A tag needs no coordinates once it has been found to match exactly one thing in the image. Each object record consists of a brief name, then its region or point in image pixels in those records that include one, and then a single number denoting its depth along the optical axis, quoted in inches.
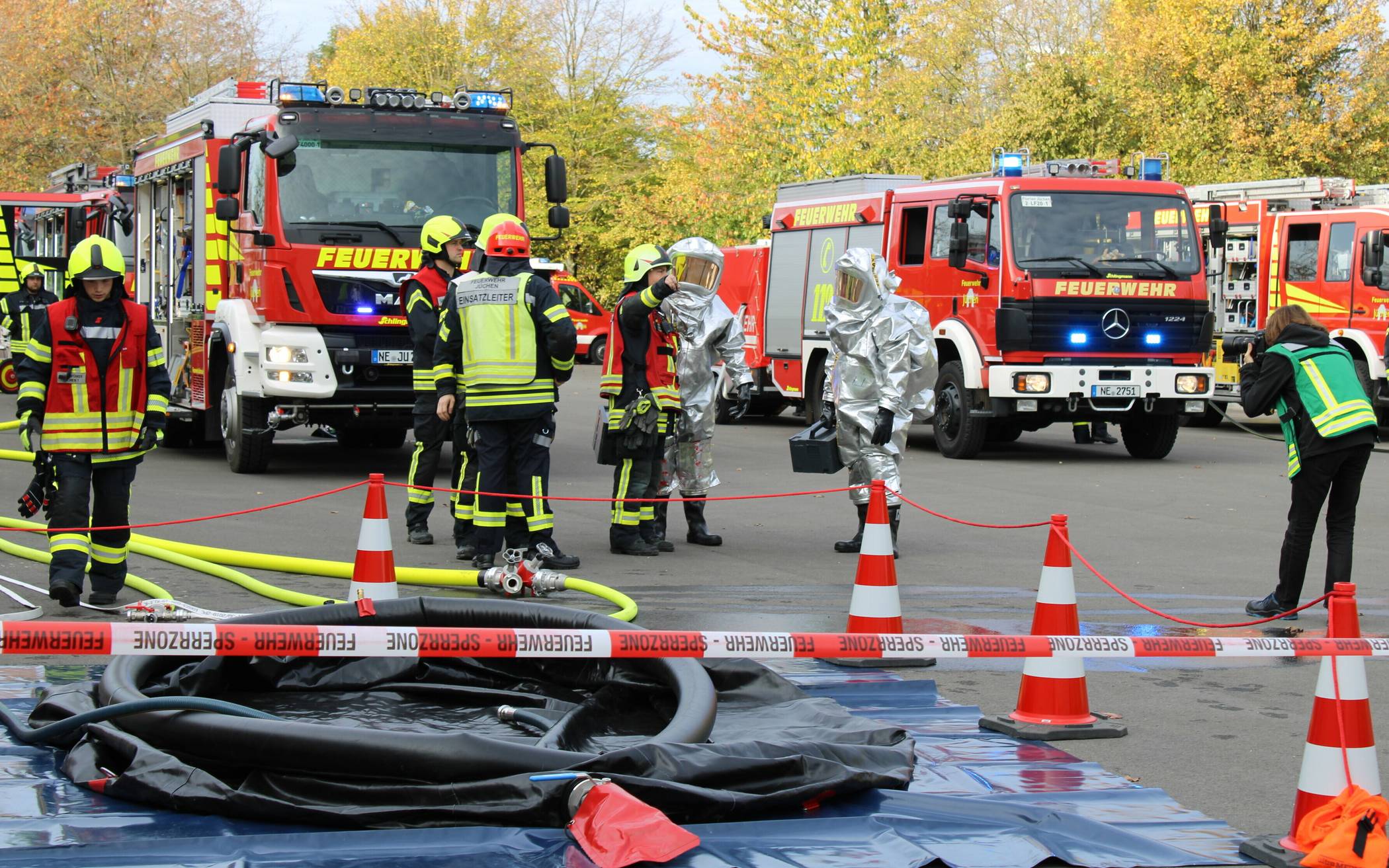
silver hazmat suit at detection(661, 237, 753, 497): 410.0
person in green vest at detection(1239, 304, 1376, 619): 310.7
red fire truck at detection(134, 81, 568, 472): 500.4
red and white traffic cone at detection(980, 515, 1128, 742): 221.8
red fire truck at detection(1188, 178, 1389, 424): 709.3
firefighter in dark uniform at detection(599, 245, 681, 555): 384.8
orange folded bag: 161.6
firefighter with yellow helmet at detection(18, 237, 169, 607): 297.9
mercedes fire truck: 623.5
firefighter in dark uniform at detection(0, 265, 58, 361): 617.6
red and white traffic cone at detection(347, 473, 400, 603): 270.1
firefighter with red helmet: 341.7
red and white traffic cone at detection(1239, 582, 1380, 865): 171.0
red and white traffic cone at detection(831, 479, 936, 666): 261.9
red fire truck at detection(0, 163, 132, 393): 774.5
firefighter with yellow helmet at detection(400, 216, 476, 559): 392.2
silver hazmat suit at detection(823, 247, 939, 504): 382.6
